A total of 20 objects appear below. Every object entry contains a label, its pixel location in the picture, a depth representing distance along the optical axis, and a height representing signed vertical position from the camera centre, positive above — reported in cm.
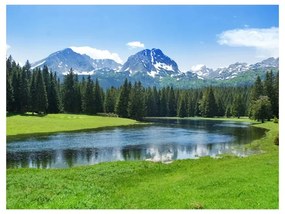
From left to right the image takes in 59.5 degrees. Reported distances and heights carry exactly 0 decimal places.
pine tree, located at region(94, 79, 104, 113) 9772 +229
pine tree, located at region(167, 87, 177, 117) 13378 -219
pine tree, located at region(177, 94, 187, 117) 12889 -133
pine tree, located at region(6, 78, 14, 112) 7403 +258
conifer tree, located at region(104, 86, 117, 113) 10134 +74
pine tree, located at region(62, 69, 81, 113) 9688 +303
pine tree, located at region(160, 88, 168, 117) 13150 +48
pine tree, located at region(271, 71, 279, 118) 8563 +141
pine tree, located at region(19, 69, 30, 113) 7814 +367
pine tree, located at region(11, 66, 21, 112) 7729 +429
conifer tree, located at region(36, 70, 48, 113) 8151 +287
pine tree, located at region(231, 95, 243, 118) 11356 -46
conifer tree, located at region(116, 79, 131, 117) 9722 +72
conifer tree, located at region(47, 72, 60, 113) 8820 +168
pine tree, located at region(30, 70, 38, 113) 8079 +250
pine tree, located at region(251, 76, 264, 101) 8879 +572
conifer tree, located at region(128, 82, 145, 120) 9663 -44
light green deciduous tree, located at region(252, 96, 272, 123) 8012 -127
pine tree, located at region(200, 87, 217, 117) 12316 -1
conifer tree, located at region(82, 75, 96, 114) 9663 +128
